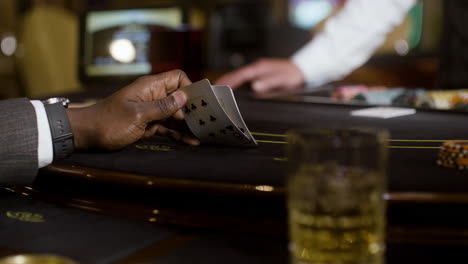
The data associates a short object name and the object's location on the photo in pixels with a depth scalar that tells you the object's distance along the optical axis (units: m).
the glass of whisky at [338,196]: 0.62
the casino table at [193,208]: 0.75
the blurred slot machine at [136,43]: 2.63
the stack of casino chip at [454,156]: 0.89
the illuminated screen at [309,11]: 6.10
